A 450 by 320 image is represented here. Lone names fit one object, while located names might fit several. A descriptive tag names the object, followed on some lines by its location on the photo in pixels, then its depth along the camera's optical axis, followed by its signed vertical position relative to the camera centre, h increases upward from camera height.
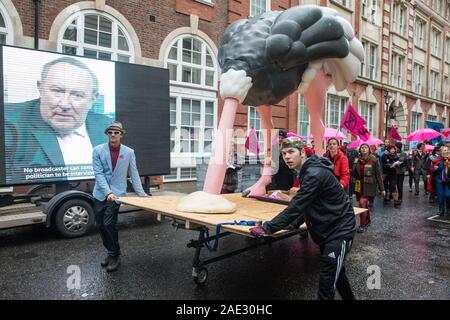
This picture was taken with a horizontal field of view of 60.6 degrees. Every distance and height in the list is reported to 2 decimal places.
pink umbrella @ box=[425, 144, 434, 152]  16.13 +0.16
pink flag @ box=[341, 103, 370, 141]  10.52 +0.73
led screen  6.23 +0.64
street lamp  23.65 +3.19
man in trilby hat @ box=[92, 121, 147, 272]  4.80 -0.48
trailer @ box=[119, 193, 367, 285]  3.73 -0.74
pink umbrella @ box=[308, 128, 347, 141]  13.91 +0.64
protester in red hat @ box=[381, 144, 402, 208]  11.12 -0.47
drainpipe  10.27 +3.30
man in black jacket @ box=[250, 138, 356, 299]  3.26 -0.58
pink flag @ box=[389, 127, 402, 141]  15.04 +0.63
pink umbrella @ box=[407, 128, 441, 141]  15.91 +0.70
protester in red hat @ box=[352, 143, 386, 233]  7.98 -0.60
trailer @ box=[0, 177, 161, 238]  6.07 -1.07
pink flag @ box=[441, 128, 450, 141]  17.72 +0.87
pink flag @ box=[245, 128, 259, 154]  12.09 +0.17
